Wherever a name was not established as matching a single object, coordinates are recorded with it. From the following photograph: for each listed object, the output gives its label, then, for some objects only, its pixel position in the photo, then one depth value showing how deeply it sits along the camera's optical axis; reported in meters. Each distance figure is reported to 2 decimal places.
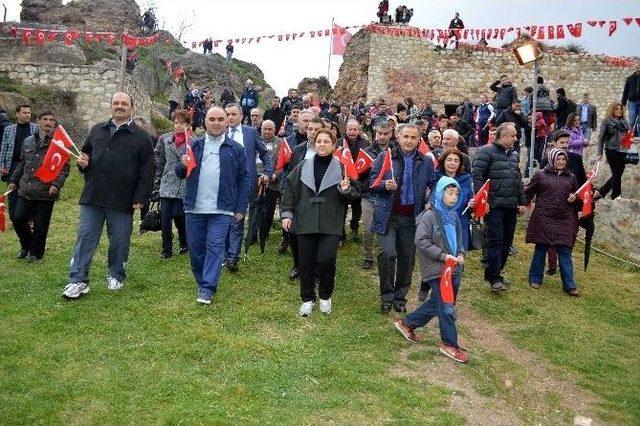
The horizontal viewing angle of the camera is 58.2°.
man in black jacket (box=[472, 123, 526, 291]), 6.98
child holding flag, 5.05
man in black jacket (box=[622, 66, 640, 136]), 12.03
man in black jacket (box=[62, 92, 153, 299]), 5.61
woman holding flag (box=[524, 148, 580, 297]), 7.35
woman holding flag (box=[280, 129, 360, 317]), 5.61
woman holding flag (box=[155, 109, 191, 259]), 7.19
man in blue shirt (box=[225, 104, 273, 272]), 7.02
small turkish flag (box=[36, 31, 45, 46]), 17.04
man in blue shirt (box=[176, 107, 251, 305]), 5.78
